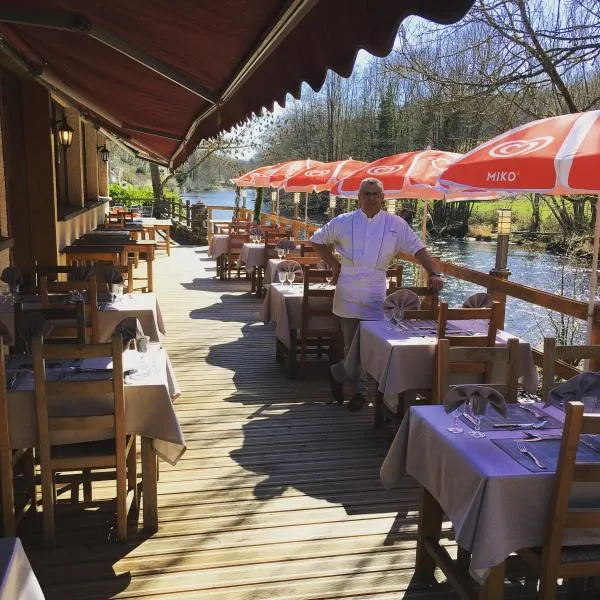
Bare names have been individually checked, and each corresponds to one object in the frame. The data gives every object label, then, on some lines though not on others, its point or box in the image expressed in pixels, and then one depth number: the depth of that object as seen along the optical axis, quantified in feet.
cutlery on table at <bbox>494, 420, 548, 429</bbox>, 9.14
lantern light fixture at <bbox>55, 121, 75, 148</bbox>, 31.12
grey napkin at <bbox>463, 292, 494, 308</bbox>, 15.81
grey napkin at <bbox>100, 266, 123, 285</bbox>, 18.42
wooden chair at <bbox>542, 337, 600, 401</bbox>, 9.86
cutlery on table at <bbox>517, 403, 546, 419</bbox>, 9.70
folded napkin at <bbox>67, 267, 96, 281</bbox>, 17.37
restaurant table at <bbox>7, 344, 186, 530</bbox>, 10.02
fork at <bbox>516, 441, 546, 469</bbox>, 7.84
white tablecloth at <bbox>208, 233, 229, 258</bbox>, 40.29
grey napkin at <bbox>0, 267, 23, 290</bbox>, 17.35
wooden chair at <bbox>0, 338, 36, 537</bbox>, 9.53
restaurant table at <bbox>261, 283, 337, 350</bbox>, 19.92
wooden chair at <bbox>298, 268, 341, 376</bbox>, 19.21
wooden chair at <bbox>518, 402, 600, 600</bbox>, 7.05
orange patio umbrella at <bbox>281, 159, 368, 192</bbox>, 31.81
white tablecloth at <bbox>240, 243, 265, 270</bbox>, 34.71
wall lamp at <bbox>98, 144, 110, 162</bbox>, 49.19
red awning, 5.42
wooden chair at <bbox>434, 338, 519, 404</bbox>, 10.17
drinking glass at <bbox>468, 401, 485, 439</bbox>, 8.72
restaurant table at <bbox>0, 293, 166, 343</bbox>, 17.40
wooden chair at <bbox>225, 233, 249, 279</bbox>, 39.53
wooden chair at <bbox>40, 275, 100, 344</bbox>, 14.98
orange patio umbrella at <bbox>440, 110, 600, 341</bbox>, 10.37
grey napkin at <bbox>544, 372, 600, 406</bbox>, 8.73
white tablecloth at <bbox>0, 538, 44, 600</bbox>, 5.57
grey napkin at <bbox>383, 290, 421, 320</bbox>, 15.90
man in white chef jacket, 16.06
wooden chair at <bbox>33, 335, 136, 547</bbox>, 9.60
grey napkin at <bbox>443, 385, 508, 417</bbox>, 8.93
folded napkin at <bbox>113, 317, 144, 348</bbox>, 11.20
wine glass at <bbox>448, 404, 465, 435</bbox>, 8.86
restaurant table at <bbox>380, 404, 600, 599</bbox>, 7.56
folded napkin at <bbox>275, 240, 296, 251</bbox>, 26.81
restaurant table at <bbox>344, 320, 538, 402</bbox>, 14.15
